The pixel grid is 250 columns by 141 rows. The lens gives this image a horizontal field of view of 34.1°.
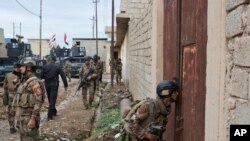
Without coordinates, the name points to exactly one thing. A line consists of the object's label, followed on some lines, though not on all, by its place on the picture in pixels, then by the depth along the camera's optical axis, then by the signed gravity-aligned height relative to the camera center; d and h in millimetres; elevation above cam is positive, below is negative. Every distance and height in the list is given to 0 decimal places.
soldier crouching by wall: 4062 -594
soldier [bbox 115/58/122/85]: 22375 -746
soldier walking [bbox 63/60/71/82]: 30484 -902
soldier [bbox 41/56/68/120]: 11188 -636
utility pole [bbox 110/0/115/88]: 20767 +414
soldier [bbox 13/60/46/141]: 6258 -692
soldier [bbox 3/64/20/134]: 9586 -823
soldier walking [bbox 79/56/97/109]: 13212 -664
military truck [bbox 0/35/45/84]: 23844 +168
